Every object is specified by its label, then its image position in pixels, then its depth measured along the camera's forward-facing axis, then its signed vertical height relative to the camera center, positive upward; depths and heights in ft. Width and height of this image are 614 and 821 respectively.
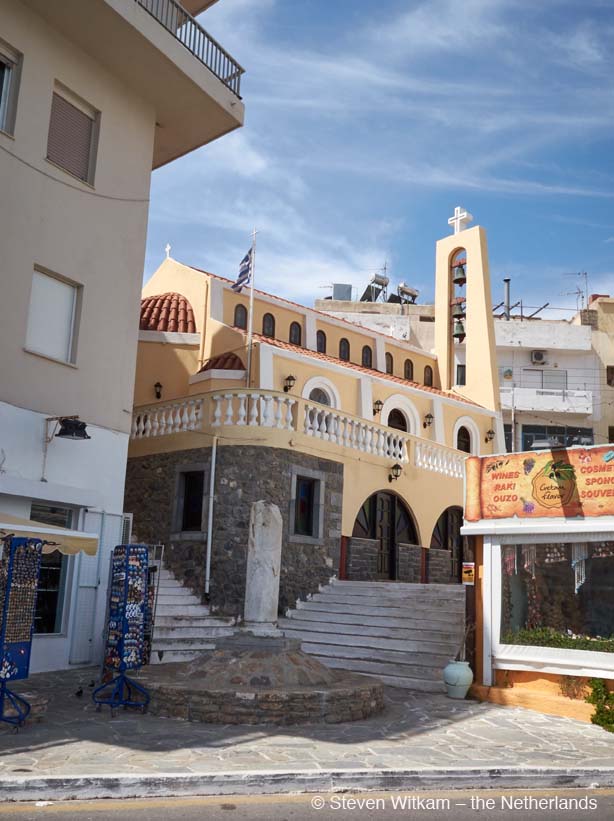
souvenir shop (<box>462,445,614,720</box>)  37.52 +0.76
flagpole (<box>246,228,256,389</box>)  62.85 +18.84
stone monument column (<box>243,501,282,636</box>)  37.01 +0.62
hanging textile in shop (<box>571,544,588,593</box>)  38.42 +1.46
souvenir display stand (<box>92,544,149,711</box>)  32.48 -1.85
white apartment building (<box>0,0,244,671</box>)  42.60 +18.23
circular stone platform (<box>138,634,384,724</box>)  30.89 -4.11
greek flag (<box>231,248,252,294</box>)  62.69 +23.28
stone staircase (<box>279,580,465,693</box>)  43.50 -2.50
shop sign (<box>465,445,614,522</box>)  38.19 +5.17
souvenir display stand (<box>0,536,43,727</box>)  29.01 -1.34
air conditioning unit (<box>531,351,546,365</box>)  132.16 +37.09
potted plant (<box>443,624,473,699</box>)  39.45 -4.27
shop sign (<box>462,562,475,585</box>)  42.22 +0.76
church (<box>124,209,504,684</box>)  55.62 +11.12
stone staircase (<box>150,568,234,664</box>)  45.60 -2.65
